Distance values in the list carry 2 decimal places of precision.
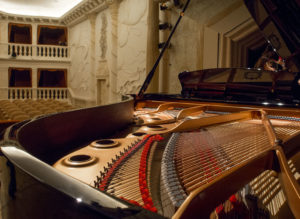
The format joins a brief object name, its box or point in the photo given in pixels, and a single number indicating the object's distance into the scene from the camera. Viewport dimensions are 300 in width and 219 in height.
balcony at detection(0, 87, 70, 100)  11.68
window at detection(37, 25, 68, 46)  12.87
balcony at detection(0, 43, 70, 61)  11.37
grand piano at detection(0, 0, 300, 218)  0.50
